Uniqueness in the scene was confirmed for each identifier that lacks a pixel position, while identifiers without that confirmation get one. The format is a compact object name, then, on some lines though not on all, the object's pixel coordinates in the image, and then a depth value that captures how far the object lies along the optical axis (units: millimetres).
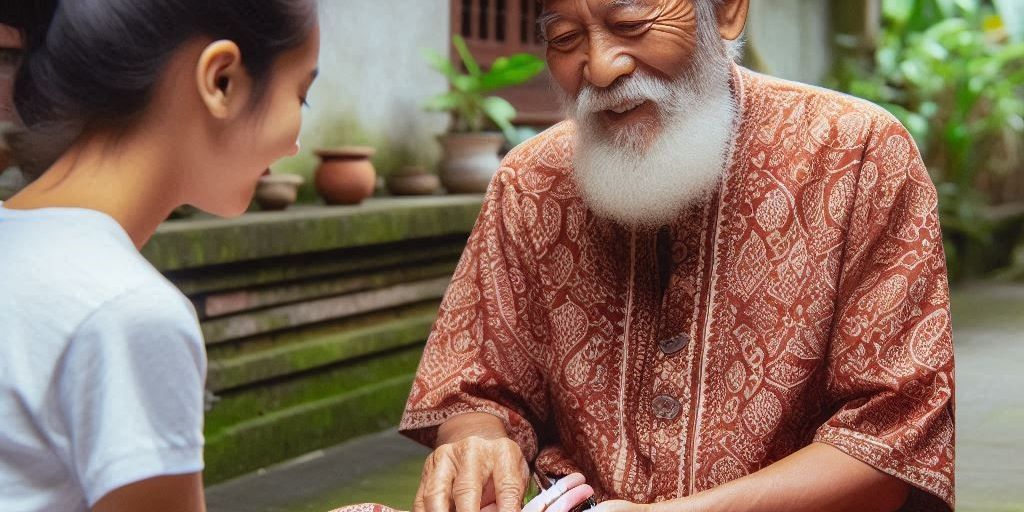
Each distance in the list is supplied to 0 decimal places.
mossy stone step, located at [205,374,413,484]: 4852
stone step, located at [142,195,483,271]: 4543
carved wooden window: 6828
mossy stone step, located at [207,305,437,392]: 4898
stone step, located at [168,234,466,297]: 4777
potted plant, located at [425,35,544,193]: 6188
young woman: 1335
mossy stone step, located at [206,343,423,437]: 4926
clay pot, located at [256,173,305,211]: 5164
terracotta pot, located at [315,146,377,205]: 5500
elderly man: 2244
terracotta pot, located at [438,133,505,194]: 6203
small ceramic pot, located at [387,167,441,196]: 6043
